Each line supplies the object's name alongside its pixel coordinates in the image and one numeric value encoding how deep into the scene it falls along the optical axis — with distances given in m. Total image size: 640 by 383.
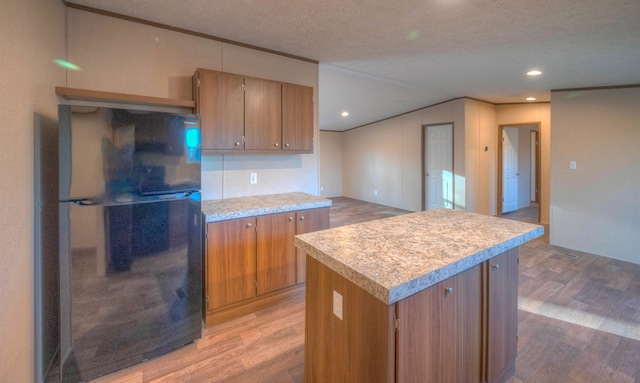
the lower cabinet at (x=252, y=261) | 2.35
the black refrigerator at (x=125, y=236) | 1.71
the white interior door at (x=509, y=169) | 6.62
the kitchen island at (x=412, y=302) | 1.13
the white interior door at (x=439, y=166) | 6.15
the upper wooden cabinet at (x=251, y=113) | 2.49
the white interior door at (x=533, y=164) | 8.05
